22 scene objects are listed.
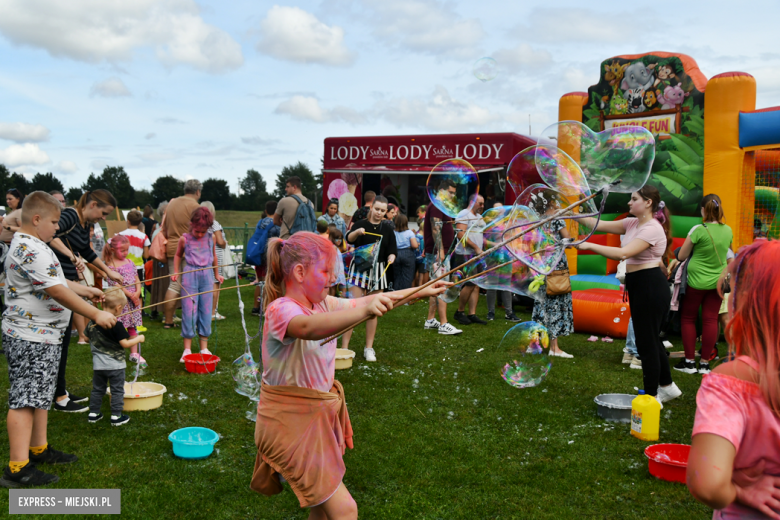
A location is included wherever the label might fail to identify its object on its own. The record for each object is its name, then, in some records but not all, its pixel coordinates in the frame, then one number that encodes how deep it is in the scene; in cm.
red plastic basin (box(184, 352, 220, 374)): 570
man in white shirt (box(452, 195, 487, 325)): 503
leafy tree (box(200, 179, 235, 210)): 5881
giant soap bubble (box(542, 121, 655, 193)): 351
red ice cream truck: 1227
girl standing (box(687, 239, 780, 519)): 131
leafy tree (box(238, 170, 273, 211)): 6192
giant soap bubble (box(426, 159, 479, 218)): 551
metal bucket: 458
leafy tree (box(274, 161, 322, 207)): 7256
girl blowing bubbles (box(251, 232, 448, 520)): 212
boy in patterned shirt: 322
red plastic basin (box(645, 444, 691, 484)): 351
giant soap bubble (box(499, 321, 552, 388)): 491
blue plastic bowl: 377
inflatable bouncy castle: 784
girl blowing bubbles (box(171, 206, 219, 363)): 595
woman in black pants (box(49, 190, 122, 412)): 463
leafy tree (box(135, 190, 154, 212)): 5846
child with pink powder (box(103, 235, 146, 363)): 637
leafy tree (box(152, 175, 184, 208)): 5966
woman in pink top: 446
